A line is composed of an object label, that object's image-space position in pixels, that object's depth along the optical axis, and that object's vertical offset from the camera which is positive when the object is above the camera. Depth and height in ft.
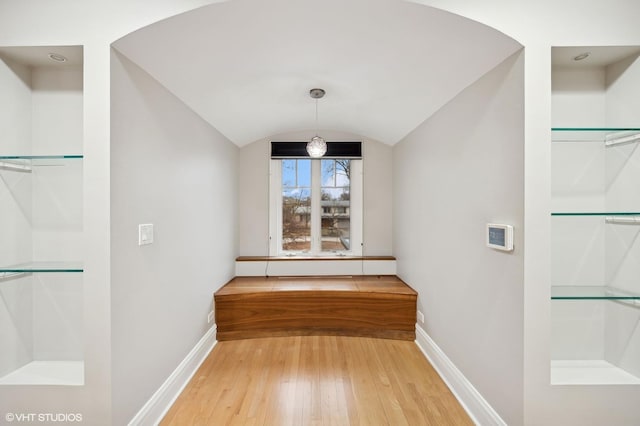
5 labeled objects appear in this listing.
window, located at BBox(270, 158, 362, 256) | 13.46 +0.20
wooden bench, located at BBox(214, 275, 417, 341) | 10.09 -3.39
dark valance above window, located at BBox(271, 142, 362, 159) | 13.01 +2.59
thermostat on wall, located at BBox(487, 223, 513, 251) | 5.24 -0.47
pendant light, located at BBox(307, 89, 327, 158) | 9.35 +1.95
